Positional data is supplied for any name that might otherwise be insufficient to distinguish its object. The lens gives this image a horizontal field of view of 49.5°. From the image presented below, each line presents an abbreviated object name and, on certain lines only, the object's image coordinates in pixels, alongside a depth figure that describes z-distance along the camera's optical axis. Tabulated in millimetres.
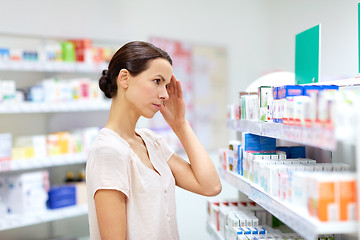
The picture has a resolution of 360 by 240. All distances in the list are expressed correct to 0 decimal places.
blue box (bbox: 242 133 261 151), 2359
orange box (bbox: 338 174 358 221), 1403
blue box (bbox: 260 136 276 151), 2374
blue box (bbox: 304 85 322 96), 1877
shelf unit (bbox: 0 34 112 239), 3787
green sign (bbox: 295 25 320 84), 2178
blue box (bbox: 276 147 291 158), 2381
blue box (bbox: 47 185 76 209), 4047
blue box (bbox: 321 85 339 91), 1900
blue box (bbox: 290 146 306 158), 2367
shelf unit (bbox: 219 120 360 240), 1379
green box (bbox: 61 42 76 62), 4168
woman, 1819
